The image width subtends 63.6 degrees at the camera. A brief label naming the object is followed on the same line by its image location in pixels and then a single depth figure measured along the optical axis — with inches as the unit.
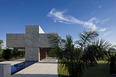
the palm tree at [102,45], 211.7
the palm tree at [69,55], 186.4
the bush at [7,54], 708.7
